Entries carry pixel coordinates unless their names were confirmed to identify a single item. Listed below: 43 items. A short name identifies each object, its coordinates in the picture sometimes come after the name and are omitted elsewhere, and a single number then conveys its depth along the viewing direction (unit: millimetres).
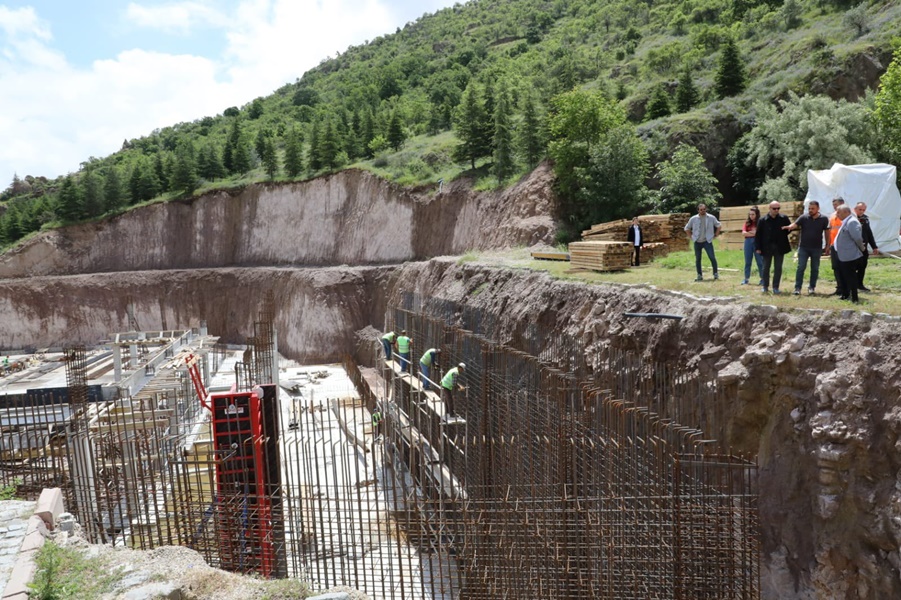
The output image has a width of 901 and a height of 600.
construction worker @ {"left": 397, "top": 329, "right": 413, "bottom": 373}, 17258
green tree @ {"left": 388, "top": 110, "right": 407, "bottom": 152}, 48562
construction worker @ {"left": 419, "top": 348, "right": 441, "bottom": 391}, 15000
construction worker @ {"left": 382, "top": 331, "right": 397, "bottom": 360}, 19381
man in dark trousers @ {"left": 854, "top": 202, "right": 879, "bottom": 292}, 9523
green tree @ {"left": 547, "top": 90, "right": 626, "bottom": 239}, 26688
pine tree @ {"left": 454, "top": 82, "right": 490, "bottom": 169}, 36219
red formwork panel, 8969
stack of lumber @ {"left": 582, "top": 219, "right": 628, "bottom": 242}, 19766
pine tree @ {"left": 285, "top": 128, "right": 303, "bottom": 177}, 47531
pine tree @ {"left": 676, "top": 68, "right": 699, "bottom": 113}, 32156
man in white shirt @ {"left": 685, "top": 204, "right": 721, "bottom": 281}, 12516
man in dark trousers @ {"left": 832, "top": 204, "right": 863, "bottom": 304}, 9070
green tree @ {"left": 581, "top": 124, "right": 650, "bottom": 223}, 24938
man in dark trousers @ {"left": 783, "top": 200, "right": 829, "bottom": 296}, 9750
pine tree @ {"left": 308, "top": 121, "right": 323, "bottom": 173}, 47219
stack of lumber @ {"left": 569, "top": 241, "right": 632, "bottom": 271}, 15750
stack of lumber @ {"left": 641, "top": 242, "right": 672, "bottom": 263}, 17047
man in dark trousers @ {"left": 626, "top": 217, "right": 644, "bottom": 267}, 16297
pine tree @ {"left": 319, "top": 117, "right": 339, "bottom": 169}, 46728
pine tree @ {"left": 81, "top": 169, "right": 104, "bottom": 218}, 50031
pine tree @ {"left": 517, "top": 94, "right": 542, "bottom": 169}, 31594
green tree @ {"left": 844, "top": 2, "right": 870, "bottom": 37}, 28797
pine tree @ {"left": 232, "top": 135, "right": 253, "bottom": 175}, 54062
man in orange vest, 11573
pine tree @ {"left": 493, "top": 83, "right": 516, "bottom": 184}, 32938
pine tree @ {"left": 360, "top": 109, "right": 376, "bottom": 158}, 51109
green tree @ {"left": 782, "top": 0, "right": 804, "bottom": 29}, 38094
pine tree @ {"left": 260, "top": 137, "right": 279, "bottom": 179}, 48062
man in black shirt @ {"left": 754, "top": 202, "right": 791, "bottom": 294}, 10273
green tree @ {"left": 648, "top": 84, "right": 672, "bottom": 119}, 32469
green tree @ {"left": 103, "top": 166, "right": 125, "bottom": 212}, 50438
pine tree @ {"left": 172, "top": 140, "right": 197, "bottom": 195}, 49406
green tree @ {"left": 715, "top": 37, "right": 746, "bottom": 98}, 30438
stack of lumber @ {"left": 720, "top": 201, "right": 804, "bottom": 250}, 17297
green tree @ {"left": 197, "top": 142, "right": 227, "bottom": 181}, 52625
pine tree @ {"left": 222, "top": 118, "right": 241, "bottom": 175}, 54625
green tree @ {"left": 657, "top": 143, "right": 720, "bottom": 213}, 22922
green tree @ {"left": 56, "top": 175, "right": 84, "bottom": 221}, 49625
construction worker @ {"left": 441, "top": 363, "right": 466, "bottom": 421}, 13328
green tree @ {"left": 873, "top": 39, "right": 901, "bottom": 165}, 18422
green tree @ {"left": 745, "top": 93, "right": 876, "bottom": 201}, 20438
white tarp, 14812
